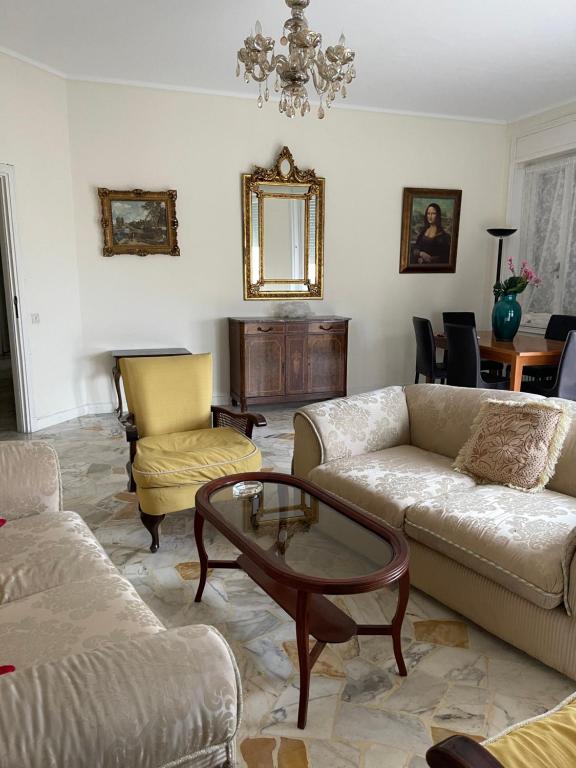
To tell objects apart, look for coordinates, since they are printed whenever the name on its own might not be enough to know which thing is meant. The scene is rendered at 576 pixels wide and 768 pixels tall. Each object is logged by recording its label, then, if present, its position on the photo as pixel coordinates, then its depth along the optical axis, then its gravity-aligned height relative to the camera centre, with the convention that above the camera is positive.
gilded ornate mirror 5.56 +0.33
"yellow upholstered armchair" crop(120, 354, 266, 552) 2.80 -0.96
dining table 4.36 -0.66
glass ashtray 2.53 -0.99
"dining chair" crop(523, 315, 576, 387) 5.18 -0.64
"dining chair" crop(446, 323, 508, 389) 4.45 -0.73
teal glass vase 4.93 -0.43
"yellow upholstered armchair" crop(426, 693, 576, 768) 0.93 -0.89
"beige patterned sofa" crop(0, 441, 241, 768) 0.84 -0.68
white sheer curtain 5.71 +0.33
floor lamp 5.90 +0.33
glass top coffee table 1.77 -0.99
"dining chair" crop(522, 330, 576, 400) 4.08 -0.75
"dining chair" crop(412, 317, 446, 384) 5.34 -0.79
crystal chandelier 2.97 +1.08
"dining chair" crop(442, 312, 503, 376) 6.14 -0.55
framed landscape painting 5.16 +0.38
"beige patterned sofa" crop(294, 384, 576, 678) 1.94 -0.97
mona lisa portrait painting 6.14 +0.39
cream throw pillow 2.47 -0.78
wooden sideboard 5.37 -0.88
